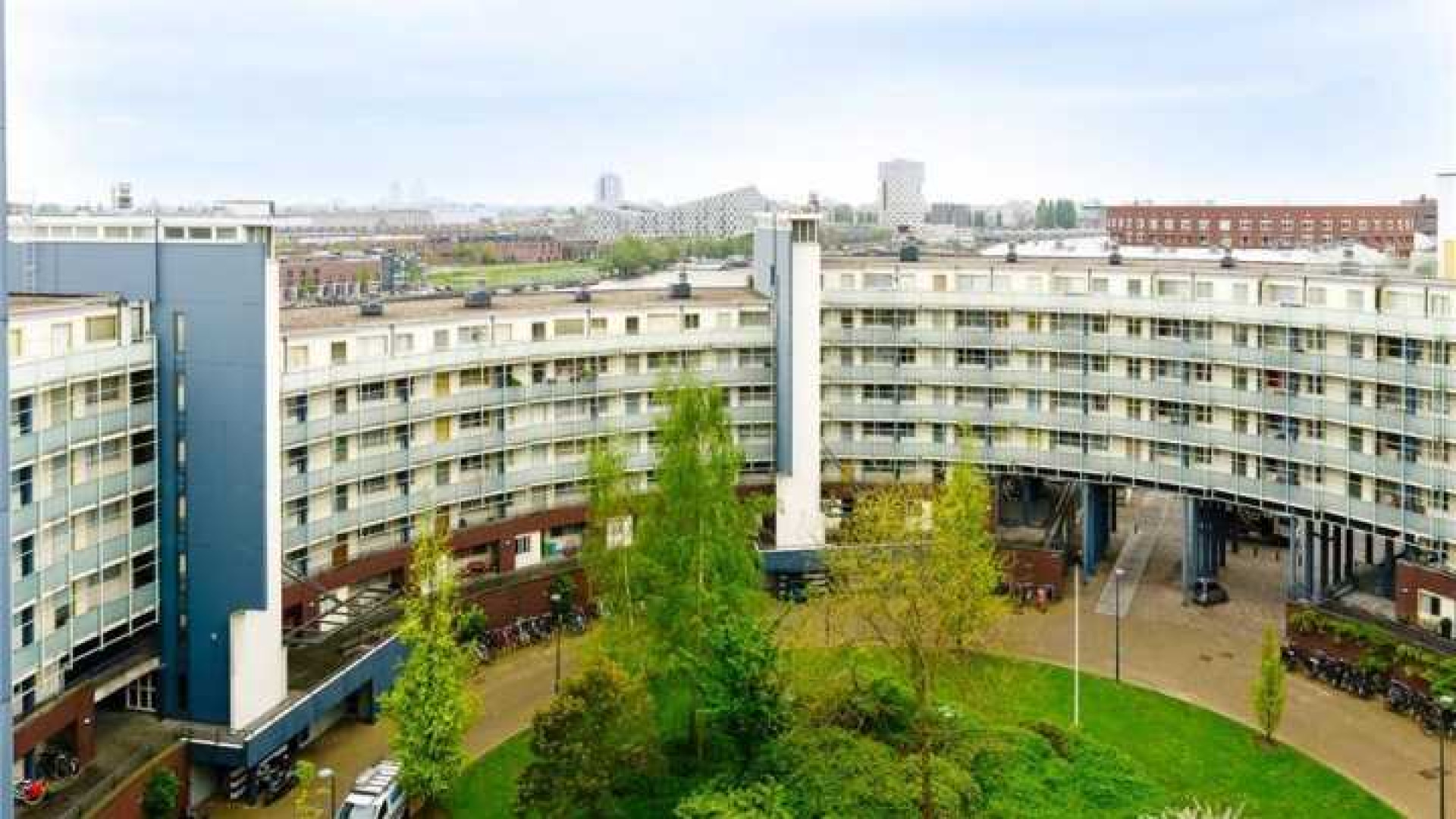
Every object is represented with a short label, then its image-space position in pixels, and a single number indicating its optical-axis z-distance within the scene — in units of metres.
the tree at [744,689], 40.50
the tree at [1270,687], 48.56
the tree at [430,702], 42.19
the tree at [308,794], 38.53
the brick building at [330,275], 141.00
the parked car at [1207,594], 65.75
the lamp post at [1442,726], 41.97
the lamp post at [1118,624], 56.94
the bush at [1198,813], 34.31
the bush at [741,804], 37.12
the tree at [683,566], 43.81
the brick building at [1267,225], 177.38
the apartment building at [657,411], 45.91
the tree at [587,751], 39.12
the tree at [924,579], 41.78
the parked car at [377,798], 42.28
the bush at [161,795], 41.41
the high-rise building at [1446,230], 60.78
